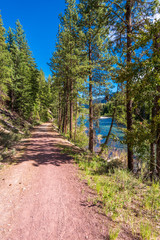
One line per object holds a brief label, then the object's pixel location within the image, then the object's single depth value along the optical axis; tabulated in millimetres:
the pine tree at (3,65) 13231
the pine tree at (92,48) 8666
